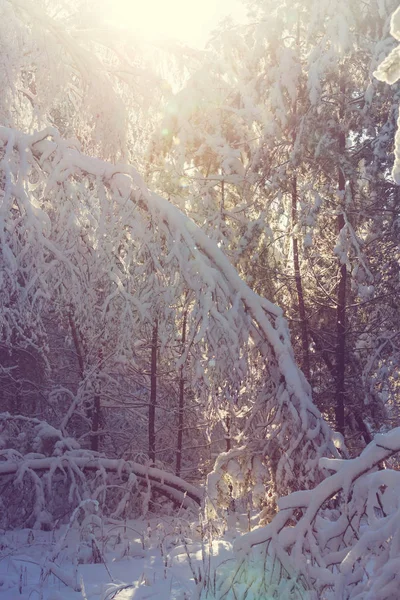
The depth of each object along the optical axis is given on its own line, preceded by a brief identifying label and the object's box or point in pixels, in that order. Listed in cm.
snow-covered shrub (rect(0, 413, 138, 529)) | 825
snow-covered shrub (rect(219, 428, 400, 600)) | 276
